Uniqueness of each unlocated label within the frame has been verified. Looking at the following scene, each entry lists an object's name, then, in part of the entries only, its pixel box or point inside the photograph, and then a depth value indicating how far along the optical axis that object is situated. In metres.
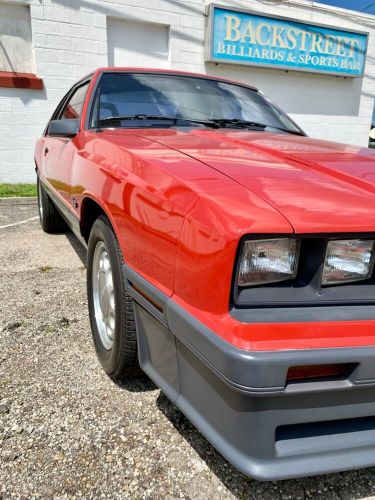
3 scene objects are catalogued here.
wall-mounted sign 8.89
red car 1.17
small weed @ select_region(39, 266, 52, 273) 3.68
